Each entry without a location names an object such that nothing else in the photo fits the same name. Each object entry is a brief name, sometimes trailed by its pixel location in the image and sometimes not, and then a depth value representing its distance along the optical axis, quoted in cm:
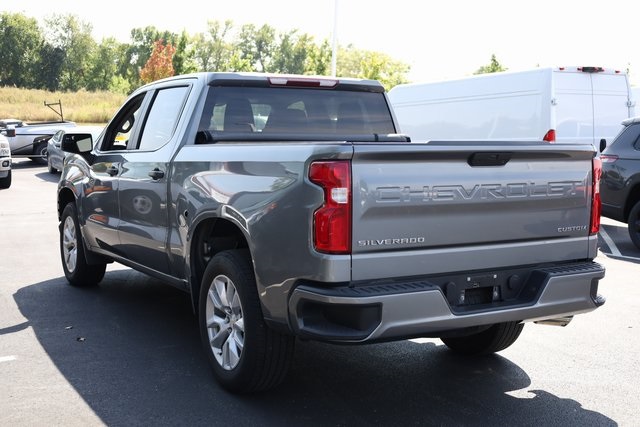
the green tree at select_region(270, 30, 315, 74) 12125
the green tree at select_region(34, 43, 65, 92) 10388
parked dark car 1115
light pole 3023
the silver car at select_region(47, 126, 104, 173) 2241
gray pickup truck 394
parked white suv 1848
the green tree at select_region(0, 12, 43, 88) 10262
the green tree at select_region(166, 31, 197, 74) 7656
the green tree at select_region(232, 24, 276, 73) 12612
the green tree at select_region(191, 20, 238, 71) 11806
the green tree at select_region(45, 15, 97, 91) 10900
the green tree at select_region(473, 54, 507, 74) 6901
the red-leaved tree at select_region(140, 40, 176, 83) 8562
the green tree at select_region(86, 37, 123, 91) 11094
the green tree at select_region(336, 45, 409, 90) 8050
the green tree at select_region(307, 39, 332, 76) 8281
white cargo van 1321
